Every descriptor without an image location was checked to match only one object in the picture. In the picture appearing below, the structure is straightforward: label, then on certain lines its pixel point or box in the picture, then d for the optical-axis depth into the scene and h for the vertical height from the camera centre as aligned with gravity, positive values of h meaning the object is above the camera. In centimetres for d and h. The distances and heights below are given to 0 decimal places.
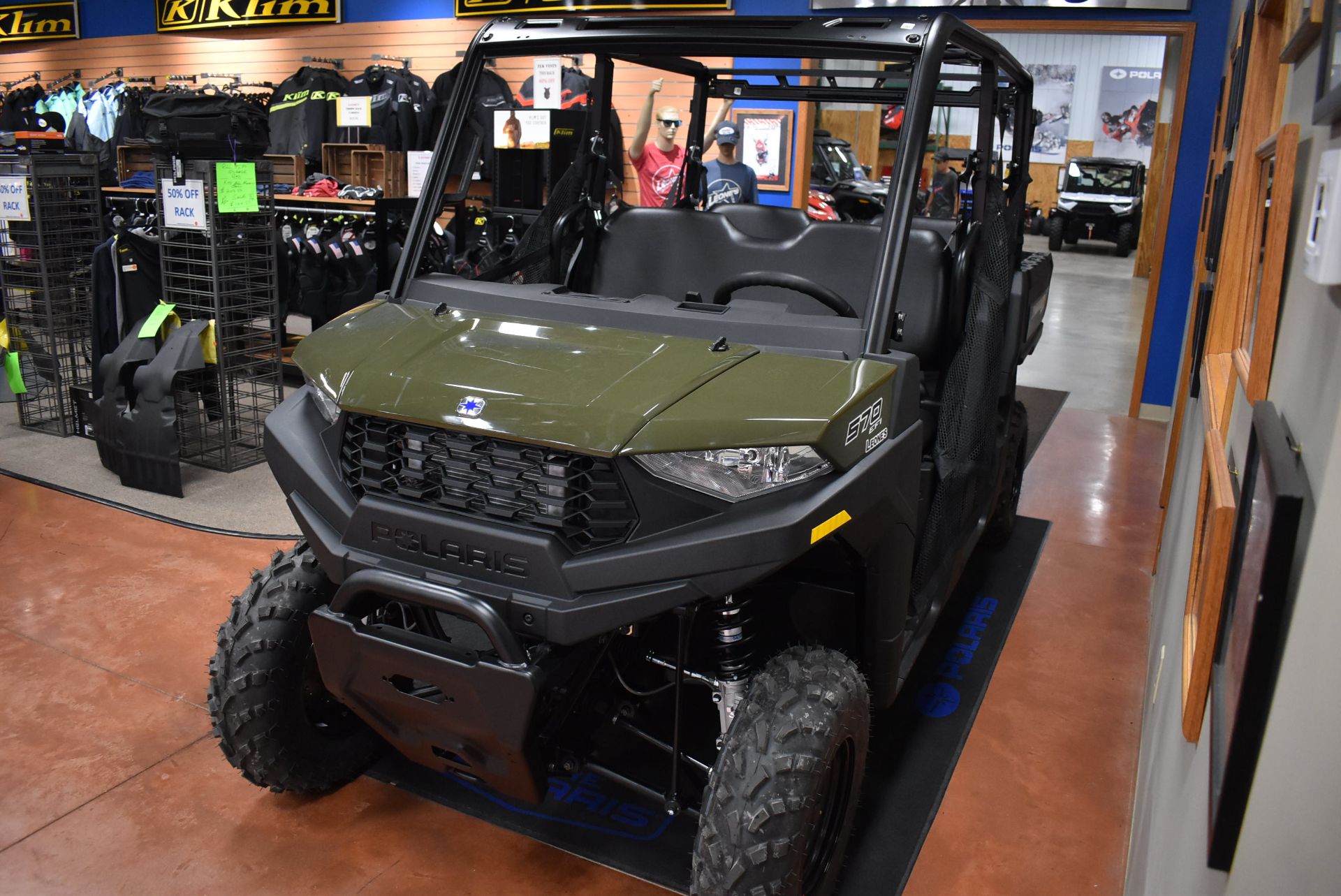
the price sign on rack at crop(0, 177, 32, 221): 531 -5
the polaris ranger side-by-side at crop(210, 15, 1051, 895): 180 -56
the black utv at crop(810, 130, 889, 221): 1078 +40
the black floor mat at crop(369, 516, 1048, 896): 231 -139
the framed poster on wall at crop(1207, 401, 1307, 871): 79 -31
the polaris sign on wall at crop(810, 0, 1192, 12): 583 +123
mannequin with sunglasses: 683 +30
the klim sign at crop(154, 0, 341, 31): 865 +154
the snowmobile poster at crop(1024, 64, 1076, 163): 1880 +207
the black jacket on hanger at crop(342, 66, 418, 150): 784 +67
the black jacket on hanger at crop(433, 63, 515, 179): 749 +78
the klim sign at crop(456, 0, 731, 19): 709 +140
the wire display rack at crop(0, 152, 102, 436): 534 -42
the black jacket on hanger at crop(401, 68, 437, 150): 793 +67
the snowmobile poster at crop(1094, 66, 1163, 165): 1828 +196
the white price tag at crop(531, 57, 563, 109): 605 +69
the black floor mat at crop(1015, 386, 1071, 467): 608 -117
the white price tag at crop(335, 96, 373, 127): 755 +62
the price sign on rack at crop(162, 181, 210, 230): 478 -6
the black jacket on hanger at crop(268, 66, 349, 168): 816 +62
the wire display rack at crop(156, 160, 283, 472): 488 -52
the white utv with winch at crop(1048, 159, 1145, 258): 1633 +36
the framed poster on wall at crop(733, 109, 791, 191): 716 +46
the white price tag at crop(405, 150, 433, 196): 750 +25
